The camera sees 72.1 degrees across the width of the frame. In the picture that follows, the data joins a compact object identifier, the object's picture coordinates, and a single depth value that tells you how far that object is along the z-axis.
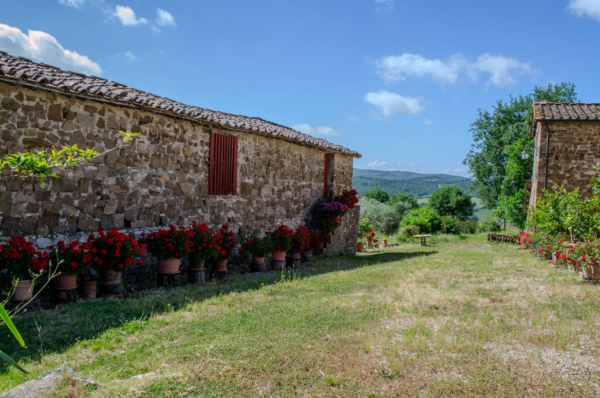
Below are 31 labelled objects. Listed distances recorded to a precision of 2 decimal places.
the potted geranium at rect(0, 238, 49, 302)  5.54
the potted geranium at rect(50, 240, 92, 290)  6.09
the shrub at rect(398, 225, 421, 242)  24.37
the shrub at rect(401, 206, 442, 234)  27.48
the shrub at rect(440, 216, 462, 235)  29.26
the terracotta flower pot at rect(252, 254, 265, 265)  10.42
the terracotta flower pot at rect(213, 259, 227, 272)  9.05
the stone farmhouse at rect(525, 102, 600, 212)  14.97
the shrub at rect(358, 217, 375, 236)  25.09
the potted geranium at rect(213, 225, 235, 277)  8.66
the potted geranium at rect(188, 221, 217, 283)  8.13
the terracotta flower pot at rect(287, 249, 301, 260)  11.74
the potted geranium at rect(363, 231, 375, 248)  20.48
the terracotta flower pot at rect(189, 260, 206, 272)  8.32
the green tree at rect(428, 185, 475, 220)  47.31
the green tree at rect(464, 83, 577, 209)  30.00
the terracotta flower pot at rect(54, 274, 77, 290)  6.21
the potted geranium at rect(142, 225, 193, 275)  7.61
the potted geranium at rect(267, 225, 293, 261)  10.81
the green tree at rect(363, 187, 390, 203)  55.03
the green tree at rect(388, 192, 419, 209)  50.22
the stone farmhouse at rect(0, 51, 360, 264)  6.27
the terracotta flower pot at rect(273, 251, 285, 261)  11.02
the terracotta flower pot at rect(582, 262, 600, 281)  8.22
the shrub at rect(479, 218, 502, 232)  31.92
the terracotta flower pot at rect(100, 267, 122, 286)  6.85
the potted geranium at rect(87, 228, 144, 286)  6.62
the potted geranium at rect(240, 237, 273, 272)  9.93
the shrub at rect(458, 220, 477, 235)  29.92
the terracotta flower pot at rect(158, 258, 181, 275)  7.82
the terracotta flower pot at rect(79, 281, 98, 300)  6.62
